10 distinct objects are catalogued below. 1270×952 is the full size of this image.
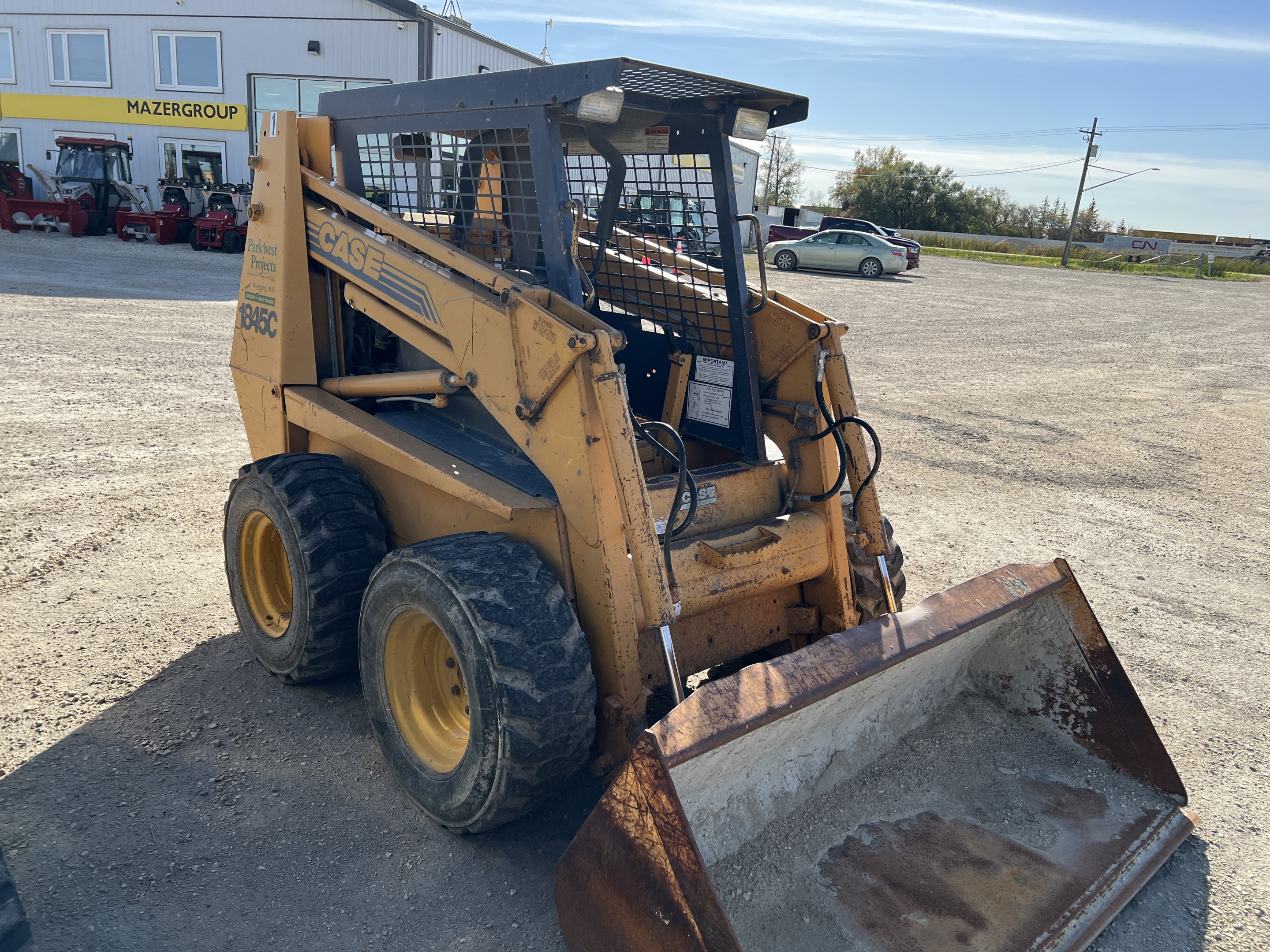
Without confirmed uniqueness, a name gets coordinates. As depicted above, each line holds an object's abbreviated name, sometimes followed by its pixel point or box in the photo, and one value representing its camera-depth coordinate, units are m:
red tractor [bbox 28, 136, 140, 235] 21.98
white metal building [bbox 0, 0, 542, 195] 22.84
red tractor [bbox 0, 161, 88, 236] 21.05
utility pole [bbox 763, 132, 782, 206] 62.78
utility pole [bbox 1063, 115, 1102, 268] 45.62
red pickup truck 31.47
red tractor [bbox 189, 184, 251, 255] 20.56
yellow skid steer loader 2.64
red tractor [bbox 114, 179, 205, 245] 21.20
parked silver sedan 26.19
